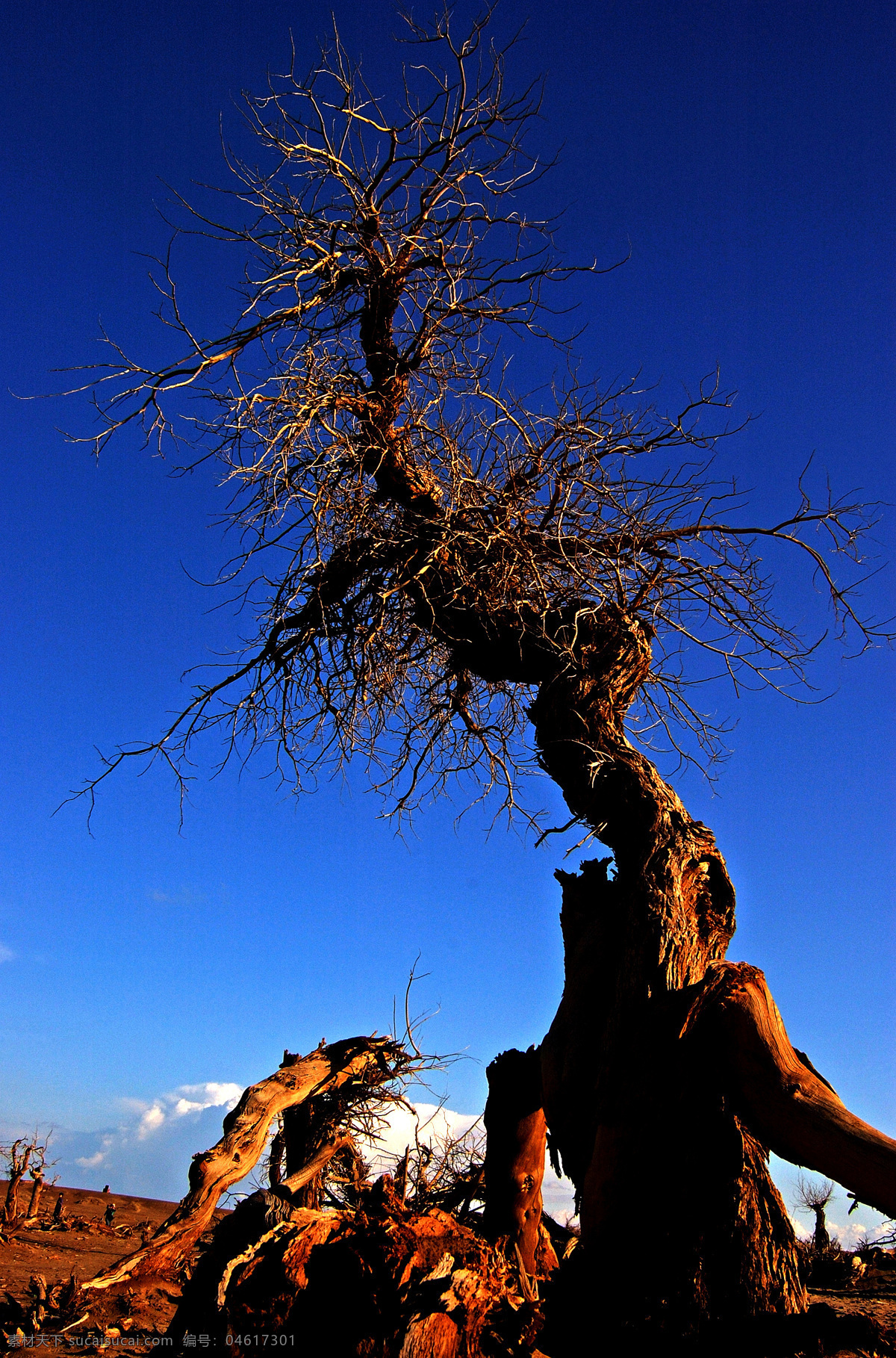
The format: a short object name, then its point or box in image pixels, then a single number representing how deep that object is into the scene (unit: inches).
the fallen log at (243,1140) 148.4
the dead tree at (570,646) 155.2
